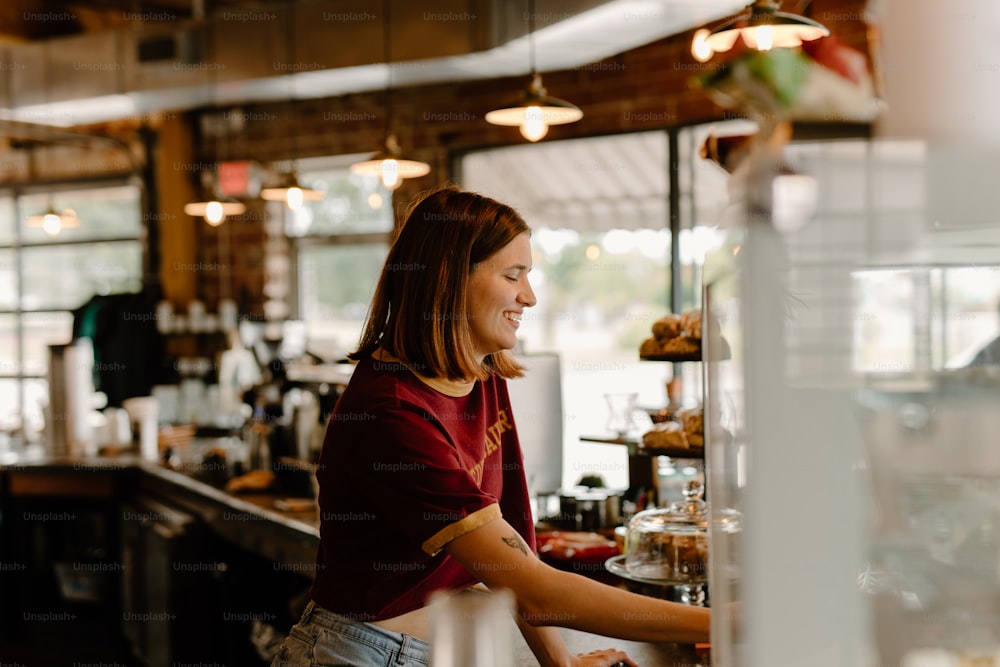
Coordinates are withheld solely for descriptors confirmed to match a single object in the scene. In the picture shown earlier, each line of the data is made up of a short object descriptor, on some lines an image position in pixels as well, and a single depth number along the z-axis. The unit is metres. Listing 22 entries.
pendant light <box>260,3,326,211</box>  4.66
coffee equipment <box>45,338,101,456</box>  5.24
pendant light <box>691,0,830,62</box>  2.49
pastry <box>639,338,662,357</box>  2.57
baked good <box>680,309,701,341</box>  2.49
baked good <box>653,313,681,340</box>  2.55
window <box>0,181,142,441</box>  7.46
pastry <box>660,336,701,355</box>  2.48
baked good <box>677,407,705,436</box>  2.43
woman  1.37
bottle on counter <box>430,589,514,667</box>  0.75
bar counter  1.89
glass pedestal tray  1.86
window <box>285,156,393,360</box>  6.57
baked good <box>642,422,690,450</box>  2.43
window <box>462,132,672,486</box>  5.49
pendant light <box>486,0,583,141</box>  3.39
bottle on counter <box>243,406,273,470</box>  4.14
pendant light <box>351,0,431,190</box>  4.03
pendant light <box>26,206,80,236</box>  6.29
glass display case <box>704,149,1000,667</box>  0.62
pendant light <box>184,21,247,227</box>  5.11
